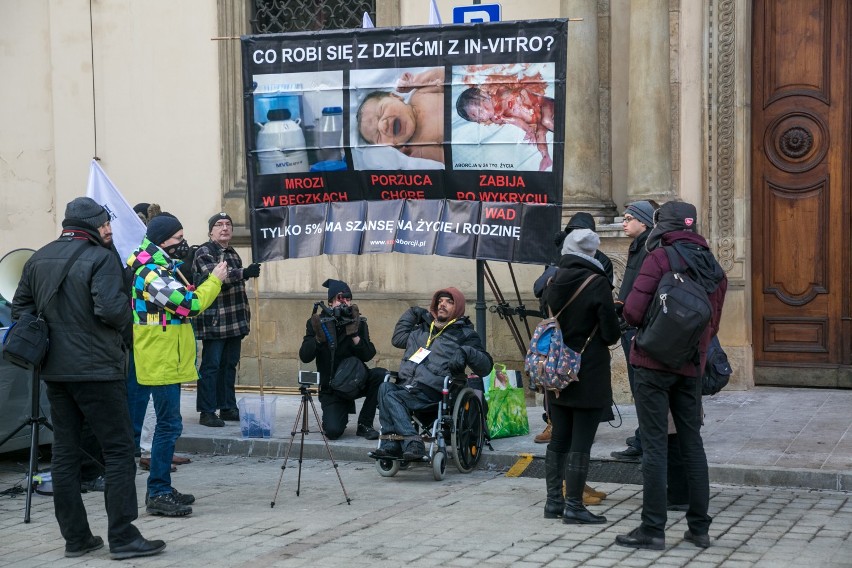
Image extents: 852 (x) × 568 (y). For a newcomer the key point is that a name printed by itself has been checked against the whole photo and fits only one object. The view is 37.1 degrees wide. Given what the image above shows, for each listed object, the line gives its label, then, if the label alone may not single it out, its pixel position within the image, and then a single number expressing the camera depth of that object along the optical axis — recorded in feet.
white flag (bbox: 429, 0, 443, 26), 34.91
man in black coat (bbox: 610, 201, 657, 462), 28.58
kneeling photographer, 33.60
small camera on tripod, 27.50
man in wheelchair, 29.40
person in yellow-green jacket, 25.58
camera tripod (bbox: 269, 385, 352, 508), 26.96
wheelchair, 29.32
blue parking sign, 36.94
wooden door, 38.37
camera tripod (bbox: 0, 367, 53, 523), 25.90
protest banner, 32.01
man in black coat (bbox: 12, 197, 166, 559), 22.47
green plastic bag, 32.94
